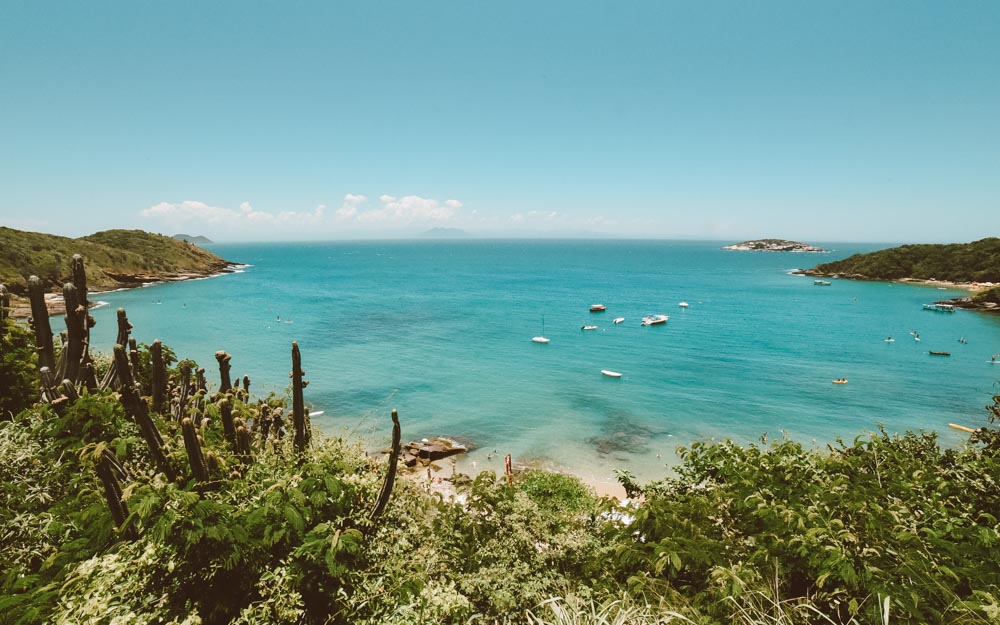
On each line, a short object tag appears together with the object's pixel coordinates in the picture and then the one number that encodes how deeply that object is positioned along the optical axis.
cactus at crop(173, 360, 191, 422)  8.43
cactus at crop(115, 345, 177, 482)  5.47
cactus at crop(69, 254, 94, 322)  8.32
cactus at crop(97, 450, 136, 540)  4.81
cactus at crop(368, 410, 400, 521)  6.15
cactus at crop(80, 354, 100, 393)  8.12
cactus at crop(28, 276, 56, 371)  7.93
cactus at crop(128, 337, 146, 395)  8.16
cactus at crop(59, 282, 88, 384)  7.78
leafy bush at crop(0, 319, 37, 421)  9.03
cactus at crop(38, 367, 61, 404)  7.61
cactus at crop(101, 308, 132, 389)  8.61
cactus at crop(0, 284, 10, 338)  9.32
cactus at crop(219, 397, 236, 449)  6.32
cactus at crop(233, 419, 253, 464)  6.35
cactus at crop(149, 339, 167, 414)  8.61
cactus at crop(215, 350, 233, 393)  9.13
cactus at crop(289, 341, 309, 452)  7.23
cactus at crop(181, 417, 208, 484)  4.87
